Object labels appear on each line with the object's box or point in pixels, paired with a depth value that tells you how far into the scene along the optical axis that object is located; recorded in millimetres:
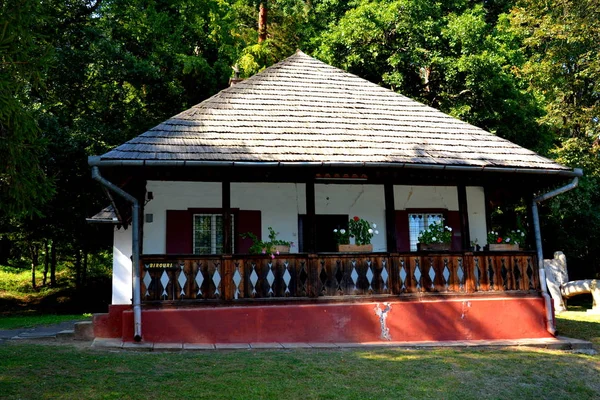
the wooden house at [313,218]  9141
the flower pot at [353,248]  9875
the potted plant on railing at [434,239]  10523
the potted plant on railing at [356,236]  9914
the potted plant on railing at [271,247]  9570
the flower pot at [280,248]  9664
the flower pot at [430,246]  10516
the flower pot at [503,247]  10531
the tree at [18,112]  8328
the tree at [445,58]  18703
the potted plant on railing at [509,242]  10547
